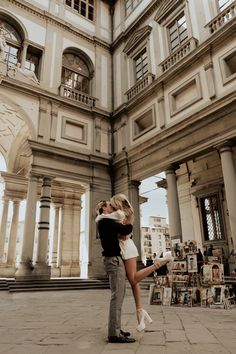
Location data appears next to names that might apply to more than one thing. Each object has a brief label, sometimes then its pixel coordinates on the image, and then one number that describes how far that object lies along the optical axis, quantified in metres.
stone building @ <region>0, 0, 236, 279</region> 10.58
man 3.03
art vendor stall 6.22
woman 3.28
